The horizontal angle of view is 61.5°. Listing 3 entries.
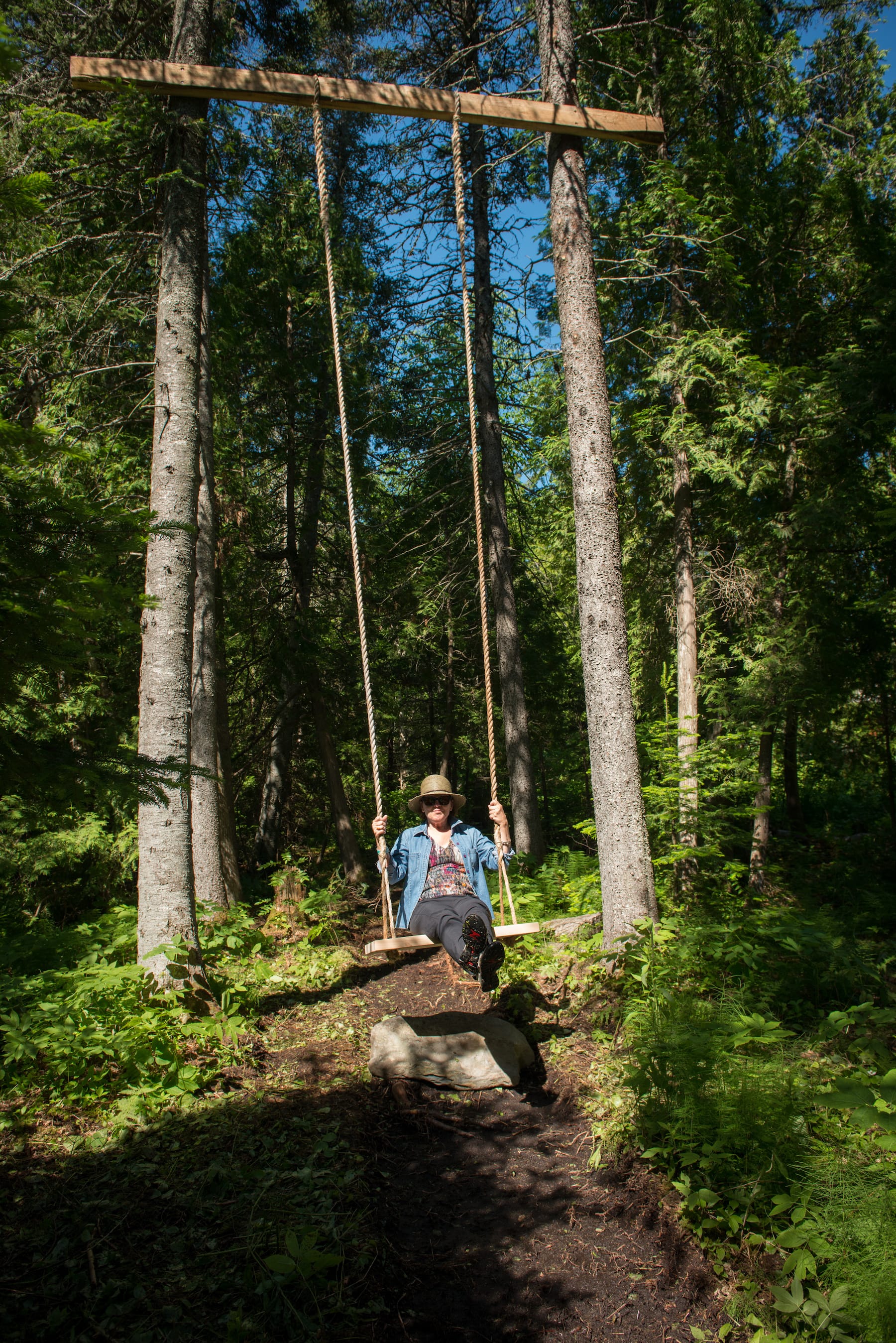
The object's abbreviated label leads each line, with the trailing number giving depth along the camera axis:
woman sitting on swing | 4.61
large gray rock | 4.54
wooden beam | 5.23
